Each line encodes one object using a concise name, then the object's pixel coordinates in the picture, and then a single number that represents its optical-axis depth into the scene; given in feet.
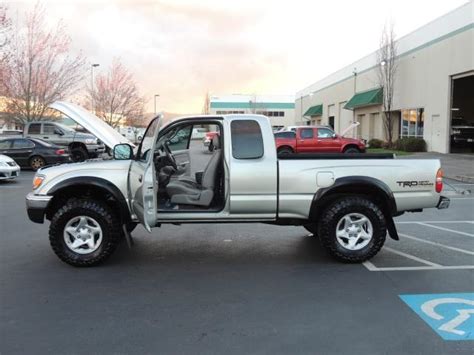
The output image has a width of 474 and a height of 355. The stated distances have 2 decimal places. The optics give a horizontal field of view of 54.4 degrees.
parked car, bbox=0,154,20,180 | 48.83
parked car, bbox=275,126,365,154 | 73.87
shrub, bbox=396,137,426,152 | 92.48
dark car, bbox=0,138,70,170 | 62.49
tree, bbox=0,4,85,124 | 85.61
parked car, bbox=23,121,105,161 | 70.08
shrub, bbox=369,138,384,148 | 114.03
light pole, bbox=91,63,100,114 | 115.59
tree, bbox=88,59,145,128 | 129.59
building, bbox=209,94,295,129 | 285.70
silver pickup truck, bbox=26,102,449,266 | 18.63
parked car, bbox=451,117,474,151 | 92.02
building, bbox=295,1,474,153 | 82.69
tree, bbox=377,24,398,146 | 108.88
